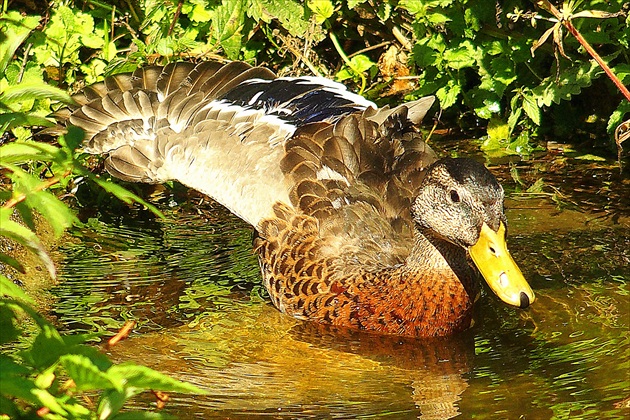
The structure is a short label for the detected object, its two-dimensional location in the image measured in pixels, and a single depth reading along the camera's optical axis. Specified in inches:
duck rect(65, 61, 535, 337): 377.7
